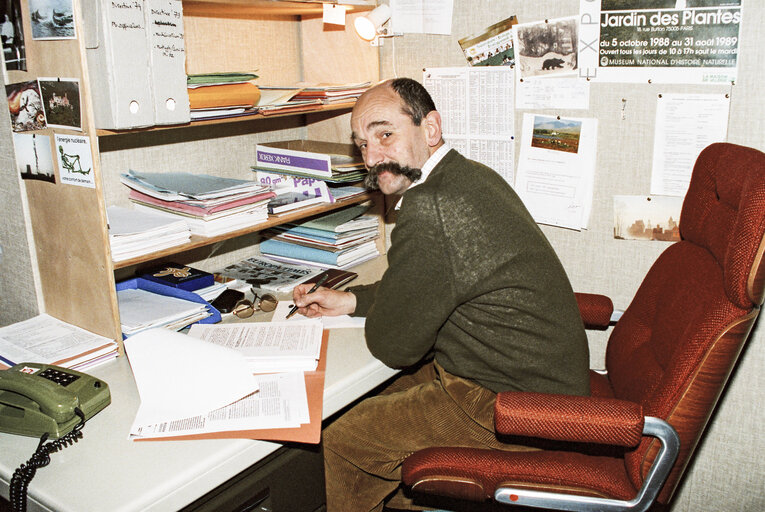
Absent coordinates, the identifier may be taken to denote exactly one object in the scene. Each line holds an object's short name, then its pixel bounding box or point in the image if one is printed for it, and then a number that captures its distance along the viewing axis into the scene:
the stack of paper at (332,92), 1.92
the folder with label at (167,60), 1.42
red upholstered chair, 1.18
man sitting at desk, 1.44
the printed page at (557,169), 1.88
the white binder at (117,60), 1.33
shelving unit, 1.42
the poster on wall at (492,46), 1.93
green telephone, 1.18
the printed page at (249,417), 1.21
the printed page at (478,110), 1.99
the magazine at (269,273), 1.98
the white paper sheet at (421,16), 2.03
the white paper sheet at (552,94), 1.85
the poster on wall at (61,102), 1.36
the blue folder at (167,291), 1.73
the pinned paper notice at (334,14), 2.07
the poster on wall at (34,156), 1.49
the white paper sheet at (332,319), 1.71
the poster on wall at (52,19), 1.32
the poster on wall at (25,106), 1.45
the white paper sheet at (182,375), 1.26
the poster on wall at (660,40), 1.64
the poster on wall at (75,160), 1.40
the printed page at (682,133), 1.68
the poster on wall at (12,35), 1.44
